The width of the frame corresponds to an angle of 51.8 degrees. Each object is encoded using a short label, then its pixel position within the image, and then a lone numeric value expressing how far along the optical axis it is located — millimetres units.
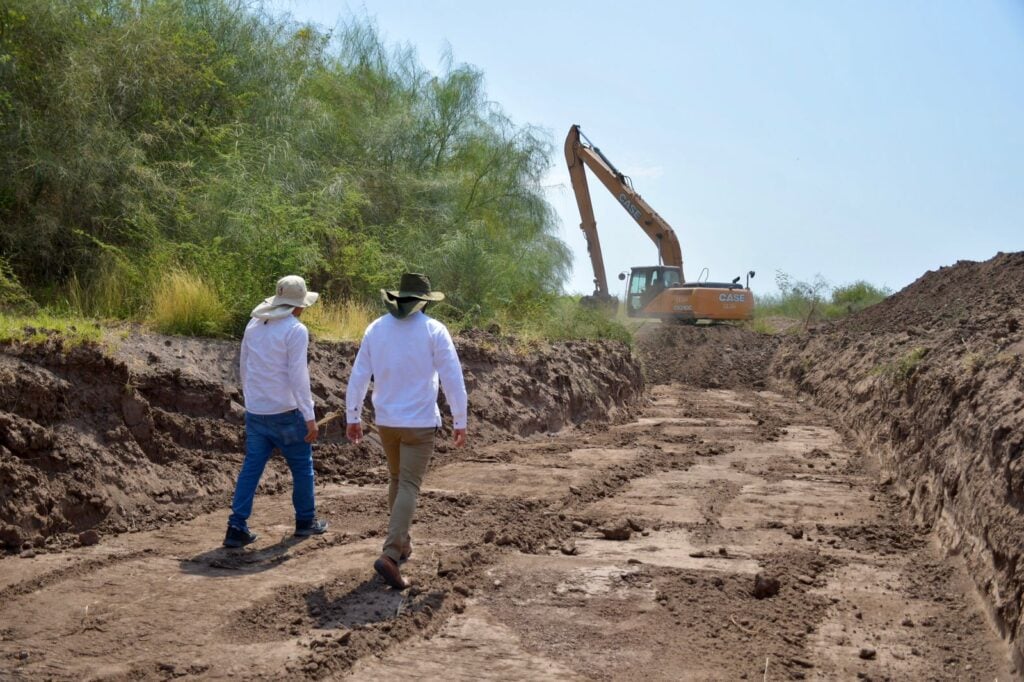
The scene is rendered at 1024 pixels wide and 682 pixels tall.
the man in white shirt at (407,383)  6762
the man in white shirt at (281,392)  7656
